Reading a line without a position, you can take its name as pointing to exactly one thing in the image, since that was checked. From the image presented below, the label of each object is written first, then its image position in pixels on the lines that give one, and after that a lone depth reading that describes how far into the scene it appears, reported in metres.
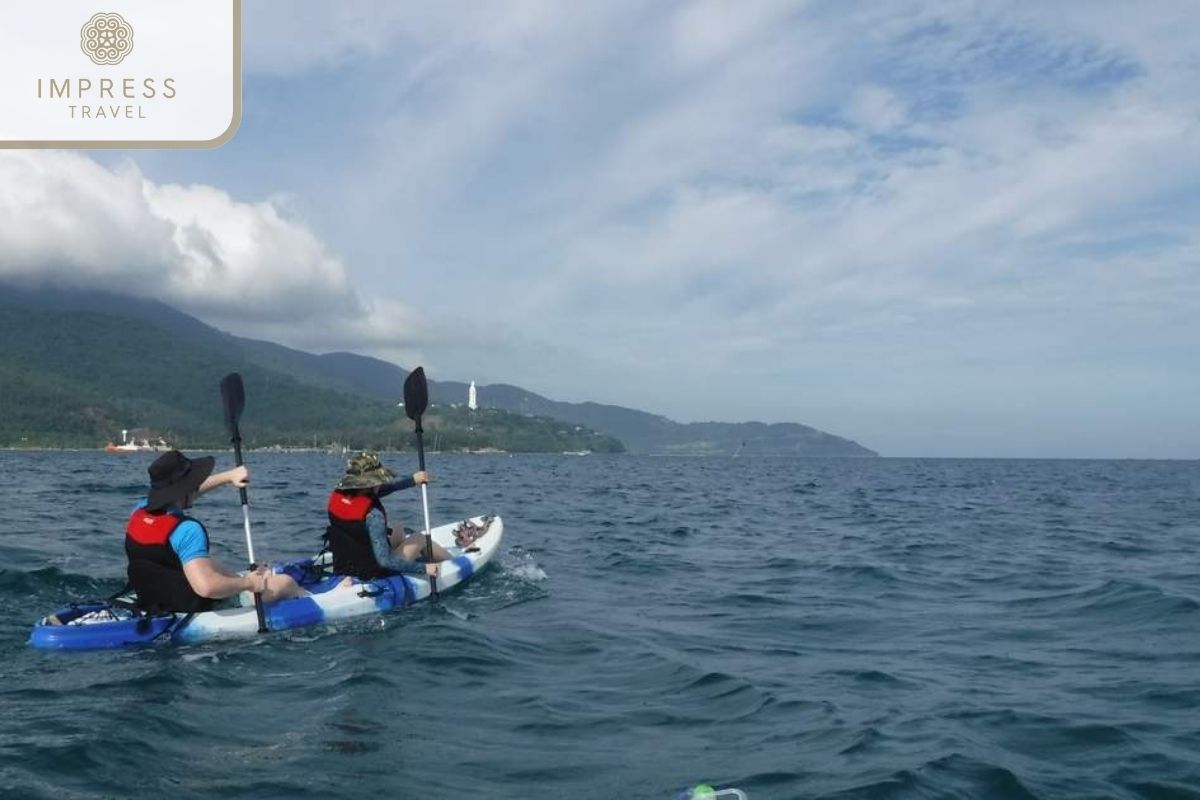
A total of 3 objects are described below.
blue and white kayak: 10.37
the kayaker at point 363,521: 13.22
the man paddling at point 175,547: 10.10
